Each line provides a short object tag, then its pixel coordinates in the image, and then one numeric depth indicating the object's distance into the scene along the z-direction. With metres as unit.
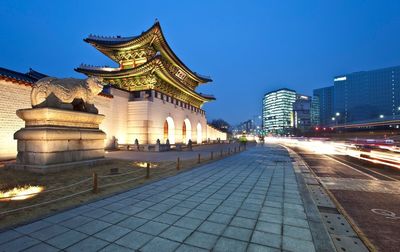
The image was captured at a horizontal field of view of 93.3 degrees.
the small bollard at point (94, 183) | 6.10
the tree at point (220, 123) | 98.47
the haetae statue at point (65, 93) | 9.37
